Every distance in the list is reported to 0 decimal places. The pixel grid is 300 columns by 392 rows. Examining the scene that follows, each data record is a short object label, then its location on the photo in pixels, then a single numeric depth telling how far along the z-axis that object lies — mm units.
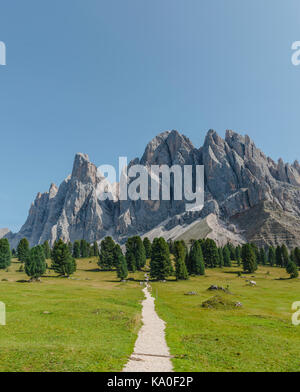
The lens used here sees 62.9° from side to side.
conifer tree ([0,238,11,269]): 108562
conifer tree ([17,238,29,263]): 130938
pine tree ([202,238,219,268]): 132625
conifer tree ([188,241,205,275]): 106125
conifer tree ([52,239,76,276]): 95375
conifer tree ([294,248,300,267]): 133500
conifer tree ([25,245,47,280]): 78500
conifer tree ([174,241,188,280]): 91750
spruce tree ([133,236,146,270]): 119750
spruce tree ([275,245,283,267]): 148000
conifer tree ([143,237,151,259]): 150825
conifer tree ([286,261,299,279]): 99875
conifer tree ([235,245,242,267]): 145475
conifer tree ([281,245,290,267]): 145988
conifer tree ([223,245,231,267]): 139125
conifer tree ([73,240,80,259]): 170100
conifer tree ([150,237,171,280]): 93250
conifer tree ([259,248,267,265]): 156125
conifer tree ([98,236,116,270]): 122188
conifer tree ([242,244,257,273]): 117875
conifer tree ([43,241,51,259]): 152112
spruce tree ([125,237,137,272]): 108625
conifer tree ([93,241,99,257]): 174375
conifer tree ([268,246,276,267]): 151738
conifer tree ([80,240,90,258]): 171750
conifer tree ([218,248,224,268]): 134625
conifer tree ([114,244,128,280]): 89062
